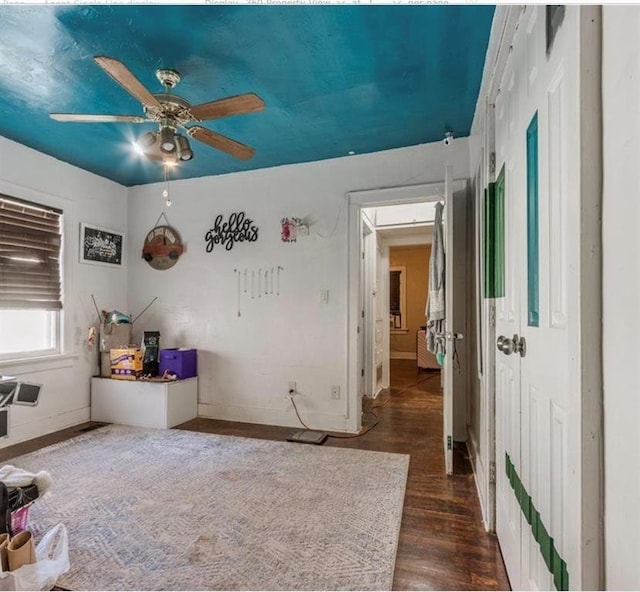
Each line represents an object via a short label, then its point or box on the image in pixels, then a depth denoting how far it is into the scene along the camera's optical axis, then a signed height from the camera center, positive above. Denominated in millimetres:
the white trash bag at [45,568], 1326 -1042
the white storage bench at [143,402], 3438 -966
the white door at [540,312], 743 -28
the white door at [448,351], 2426 -323
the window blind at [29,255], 3023 +412
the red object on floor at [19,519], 1584 -957
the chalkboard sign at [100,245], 3697 +603
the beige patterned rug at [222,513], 1508 -1121
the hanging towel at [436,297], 2715 +40
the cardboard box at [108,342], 3742 -406
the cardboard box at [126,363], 3627 -605
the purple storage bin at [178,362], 3664 -599
